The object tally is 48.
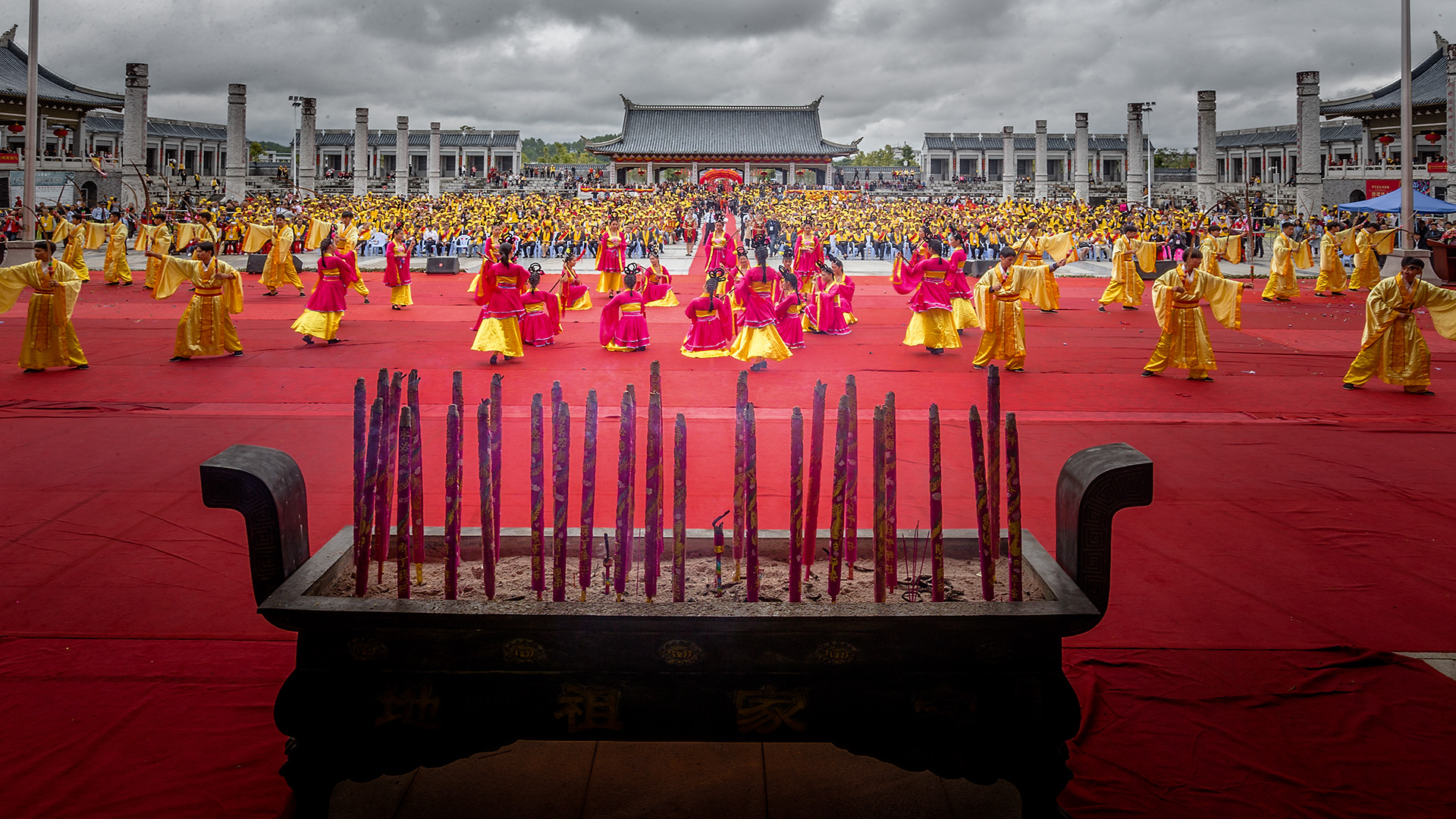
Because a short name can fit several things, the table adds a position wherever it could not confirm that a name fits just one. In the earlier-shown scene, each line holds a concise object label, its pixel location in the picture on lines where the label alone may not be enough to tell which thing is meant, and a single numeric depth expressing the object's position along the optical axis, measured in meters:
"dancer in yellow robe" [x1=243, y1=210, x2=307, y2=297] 17.30
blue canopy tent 22.09
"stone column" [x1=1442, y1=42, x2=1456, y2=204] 30.22
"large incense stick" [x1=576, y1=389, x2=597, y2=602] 2.47
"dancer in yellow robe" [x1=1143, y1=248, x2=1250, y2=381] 9.16
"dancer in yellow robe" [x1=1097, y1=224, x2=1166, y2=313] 15.49
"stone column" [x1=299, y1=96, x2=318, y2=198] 39.95
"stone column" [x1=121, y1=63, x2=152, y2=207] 32.38
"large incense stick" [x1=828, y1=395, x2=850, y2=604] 2.57
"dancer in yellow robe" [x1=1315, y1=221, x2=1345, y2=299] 17.62
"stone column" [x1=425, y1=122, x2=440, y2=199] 45.94
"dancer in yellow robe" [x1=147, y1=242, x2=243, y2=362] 9.91
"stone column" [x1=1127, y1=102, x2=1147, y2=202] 39.31
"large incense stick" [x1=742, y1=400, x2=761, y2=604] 2.48
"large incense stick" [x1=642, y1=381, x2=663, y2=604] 2.50
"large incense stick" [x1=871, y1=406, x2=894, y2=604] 2.46
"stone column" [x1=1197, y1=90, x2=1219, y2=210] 33.44
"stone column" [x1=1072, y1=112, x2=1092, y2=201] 42.41
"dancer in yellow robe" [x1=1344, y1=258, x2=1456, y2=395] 8.34
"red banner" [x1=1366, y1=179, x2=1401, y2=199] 33.22
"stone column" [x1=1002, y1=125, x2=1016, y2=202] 46.94
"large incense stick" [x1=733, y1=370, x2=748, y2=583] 2.47
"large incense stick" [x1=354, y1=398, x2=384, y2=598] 2.64
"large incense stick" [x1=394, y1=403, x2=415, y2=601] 2.45
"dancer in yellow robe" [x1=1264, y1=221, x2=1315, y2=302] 16.25
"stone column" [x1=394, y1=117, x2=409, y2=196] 41.72
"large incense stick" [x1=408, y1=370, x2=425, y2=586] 2.74
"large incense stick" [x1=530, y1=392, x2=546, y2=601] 2.47
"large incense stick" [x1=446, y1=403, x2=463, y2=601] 2.51
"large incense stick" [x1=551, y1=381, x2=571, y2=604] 2.50
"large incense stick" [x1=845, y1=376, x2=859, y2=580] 2.57
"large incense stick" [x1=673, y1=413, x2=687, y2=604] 2.47
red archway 54.09
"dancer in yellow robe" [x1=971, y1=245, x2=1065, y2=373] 9.59
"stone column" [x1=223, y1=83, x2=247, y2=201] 35.56
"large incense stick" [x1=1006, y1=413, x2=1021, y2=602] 2.49
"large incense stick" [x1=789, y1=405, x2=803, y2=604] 2.50
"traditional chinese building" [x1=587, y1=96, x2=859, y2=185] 53.91
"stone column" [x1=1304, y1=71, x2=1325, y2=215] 31.36
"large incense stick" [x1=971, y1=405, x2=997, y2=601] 2.51
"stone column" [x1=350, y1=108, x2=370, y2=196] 42.59
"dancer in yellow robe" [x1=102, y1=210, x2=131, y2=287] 18.45
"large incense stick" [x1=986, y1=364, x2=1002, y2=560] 2.52
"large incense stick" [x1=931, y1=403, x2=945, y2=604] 2.46
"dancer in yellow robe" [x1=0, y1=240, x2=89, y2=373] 9.01
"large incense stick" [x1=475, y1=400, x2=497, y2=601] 2.52
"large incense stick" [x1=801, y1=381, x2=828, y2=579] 2.64
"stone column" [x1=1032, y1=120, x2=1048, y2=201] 44.16
